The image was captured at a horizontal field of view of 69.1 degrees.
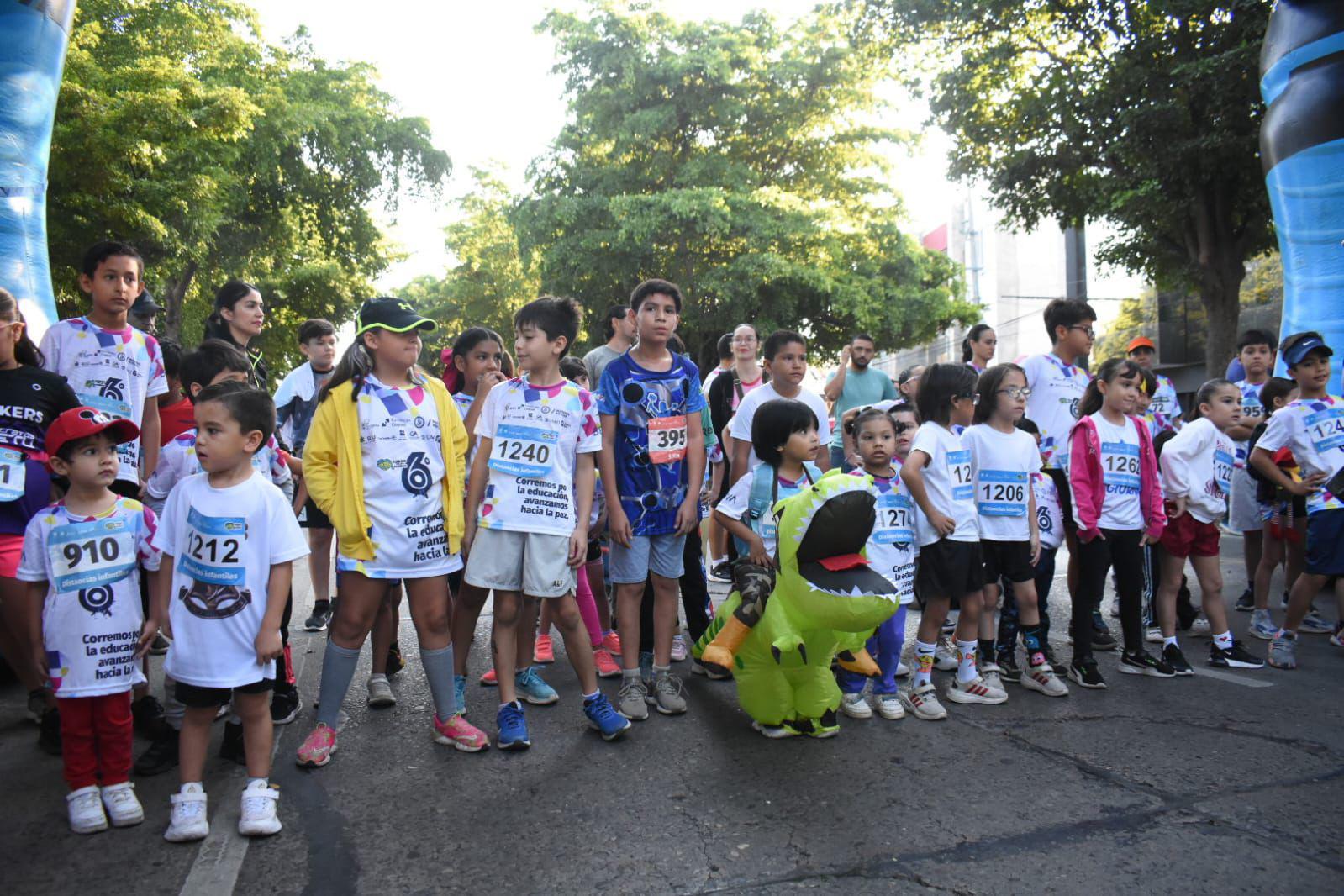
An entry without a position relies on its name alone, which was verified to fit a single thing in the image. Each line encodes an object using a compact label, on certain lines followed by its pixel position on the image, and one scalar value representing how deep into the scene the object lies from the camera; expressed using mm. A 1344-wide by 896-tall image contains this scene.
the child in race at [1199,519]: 5465
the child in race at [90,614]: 3404
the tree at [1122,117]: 13562
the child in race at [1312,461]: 5512
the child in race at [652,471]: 4656
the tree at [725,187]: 26469
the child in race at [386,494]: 3887
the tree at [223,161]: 15414
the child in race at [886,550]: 4598
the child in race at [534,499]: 4188
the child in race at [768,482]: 4488
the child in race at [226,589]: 3324
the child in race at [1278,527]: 6211
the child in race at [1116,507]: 5117
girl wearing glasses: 4953
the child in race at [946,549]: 4766
